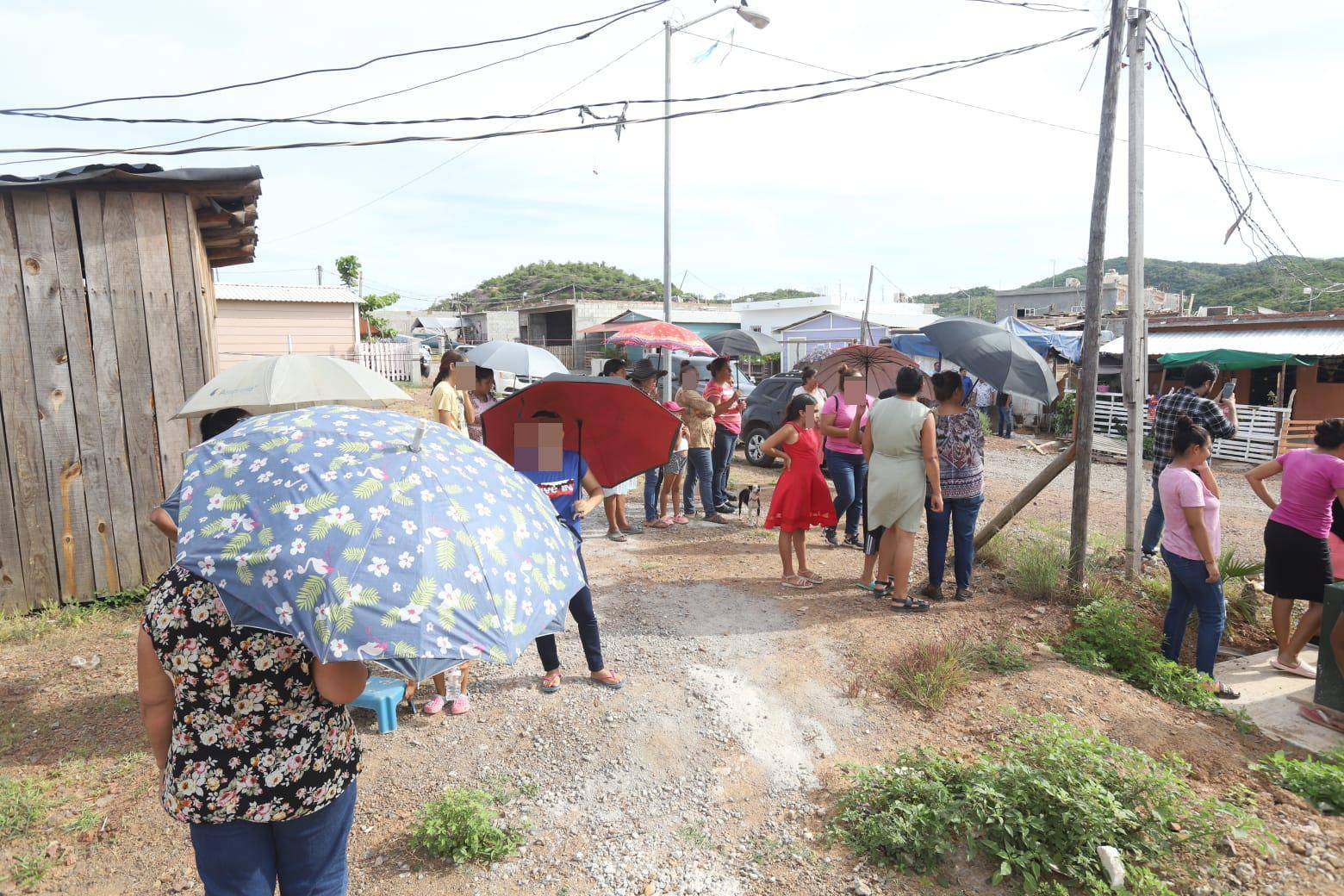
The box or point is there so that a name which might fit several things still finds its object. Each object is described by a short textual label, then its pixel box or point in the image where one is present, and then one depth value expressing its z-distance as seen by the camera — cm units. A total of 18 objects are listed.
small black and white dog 841
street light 1159
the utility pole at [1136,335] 582
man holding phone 644
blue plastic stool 393
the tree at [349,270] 3219
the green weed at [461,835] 306
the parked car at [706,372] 1524
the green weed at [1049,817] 297
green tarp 1498
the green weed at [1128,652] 463
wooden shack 495
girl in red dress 605
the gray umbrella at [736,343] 1573
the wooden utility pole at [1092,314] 565
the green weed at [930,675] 444
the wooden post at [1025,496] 608
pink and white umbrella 988
